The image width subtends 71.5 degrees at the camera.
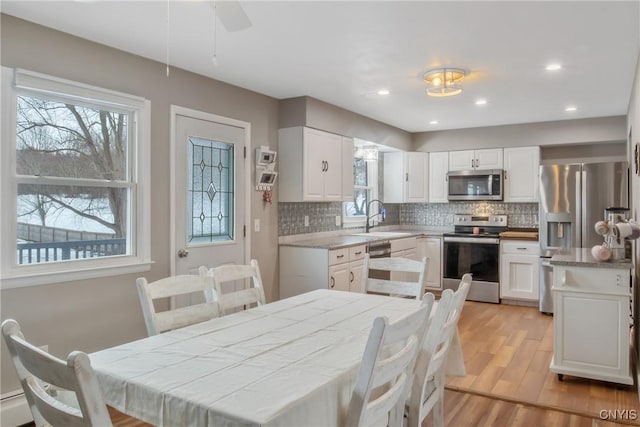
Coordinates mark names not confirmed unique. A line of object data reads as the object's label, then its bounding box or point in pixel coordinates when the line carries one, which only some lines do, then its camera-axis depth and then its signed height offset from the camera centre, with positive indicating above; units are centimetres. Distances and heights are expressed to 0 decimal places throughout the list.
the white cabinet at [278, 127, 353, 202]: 439 +48
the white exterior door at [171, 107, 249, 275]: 350 +18
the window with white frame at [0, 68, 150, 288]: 255 +20
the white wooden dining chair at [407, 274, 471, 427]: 170 -56
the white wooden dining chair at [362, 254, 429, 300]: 270 -42
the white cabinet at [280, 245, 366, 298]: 419 -56
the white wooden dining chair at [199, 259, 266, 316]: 232 -39
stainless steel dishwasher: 487 -46
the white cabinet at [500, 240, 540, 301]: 555 -75
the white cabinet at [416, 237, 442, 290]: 623 -62
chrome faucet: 618 -1
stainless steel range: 578 -62
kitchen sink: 556 -30
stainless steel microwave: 599 +37
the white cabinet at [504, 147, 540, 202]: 582 +49
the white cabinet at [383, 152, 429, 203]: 659 +52
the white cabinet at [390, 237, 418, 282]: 539 -51
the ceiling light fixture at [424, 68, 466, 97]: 354 +107
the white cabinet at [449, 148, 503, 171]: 605 +72
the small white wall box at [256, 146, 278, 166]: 422 +54
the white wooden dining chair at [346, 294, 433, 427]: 126 -49
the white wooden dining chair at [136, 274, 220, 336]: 198 -44
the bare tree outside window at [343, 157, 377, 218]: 612 +33
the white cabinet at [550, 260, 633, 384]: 304 -79
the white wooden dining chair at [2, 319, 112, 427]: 100 -41
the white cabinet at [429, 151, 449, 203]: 645 +50
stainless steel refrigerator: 486 +9
